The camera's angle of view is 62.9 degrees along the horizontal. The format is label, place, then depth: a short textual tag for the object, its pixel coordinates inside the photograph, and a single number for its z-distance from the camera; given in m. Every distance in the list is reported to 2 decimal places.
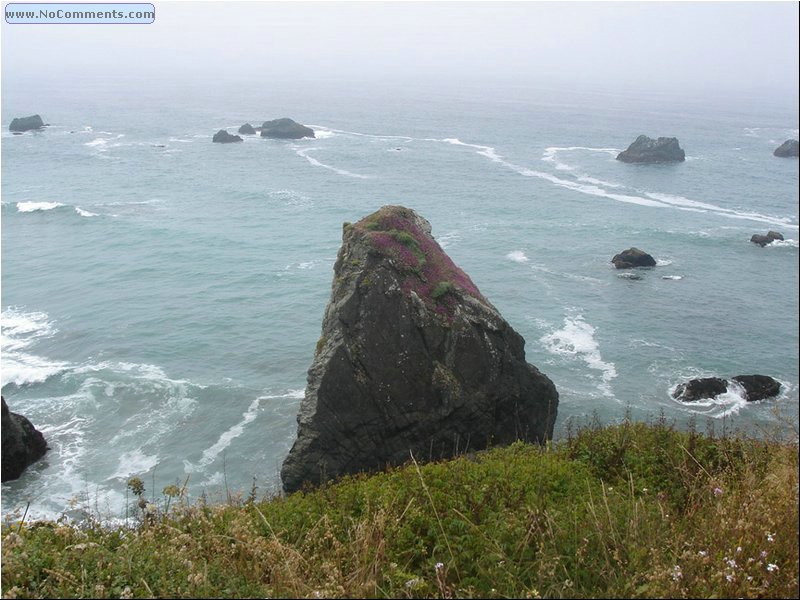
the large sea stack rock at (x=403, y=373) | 22.11
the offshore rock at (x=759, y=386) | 28.92
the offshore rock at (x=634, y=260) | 45.69
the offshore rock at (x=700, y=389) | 28.92
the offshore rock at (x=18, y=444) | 23.47
